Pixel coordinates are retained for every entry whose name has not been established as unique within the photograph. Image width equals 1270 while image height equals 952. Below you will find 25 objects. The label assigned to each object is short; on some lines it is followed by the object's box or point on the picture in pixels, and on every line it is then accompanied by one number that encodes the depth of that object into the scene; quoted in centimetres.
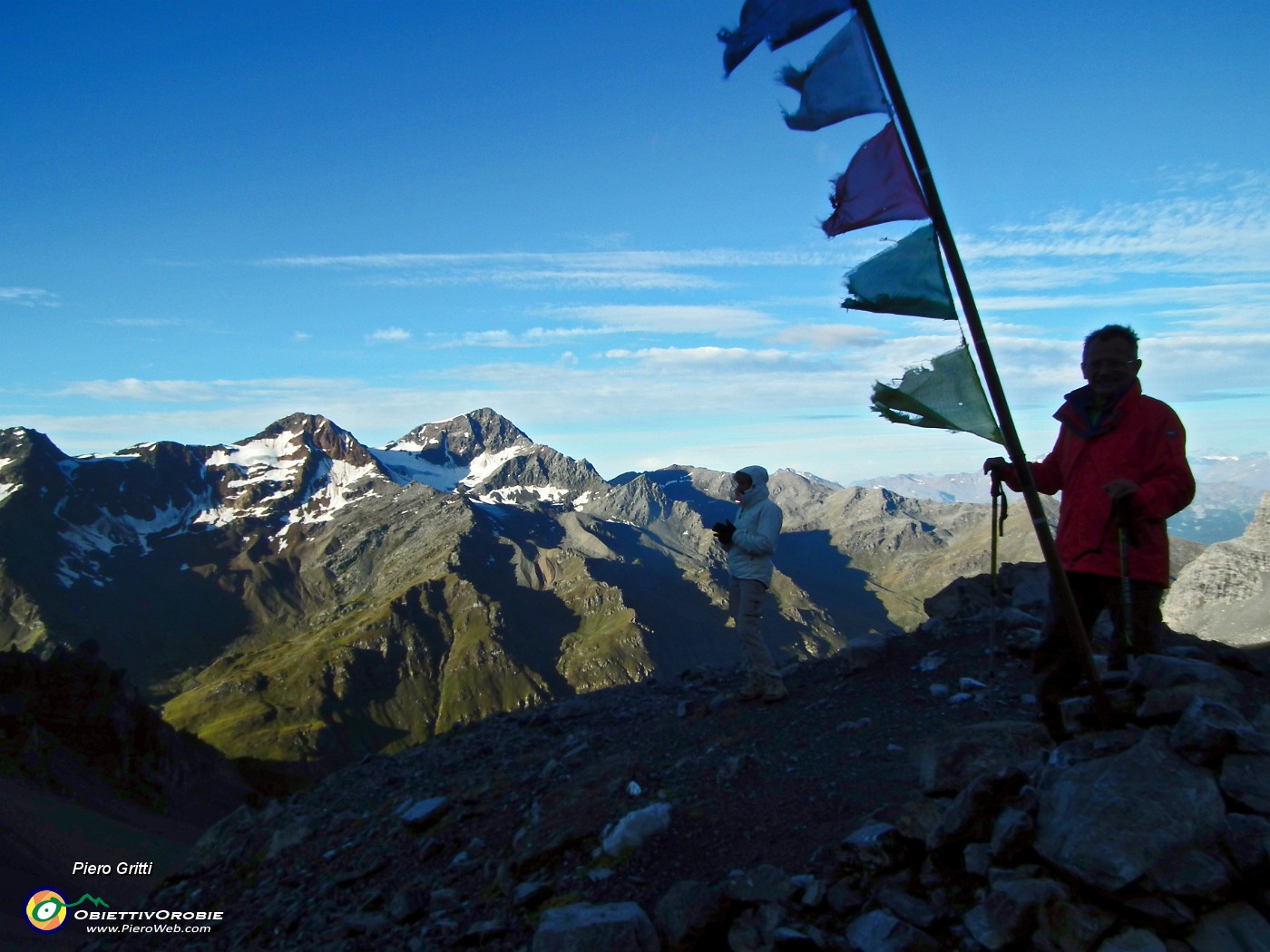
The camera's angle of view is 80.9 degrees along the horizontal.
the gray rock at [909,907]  532
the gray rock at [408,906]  809
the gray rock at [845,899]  580
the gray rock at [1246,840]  485
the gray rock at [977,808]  575
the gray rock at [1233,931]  459
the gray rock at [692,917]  611
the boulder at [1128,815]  493
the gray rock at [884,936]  515
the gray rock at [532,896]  743
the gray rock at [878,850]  604
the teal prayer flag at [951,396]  610
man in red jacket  647
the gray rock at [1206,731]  556
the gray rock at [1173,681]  651
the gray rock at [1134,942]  461
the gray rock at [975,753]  673
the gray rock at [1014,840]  545
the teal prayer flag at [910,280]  607
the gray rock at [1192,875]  475
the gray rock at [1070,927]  479
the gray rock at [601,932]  606
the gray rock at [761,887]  614
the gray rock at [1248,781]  523
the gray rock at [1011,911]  494
